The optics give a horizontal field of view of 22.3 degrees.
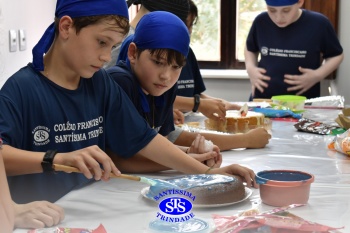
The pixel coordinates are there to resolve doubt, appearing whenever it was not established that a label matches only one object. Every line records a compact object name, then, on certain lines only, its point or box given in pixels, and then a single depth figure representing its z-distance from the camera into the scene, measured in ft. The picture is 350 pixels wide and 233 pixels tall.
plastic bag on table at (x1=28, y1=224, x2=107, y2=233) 6.69
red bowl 7.24
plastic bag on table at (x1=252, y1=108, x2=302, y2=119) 11.23
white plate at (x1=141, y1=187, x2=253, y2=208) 7.22
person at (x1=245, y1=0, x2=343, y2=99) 13.60
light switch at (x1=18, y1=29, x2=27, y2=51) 13.15
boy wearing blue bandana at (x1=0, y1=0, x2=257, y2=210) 7.64
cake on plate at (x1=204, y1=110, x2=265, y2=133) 10.21
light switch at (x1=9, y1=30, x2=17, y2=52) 12.75
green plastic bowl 11.69
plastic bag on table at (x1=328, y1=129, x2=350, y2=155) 9.00
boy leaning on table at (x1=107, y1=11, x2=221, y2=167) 8.50
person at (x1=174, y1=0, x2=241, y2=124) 10.41
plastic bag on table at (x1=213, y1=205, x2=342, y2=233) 6.69
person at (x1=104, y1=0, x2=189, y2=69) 10.55
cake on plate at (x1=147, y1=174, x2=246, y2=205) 7.26
